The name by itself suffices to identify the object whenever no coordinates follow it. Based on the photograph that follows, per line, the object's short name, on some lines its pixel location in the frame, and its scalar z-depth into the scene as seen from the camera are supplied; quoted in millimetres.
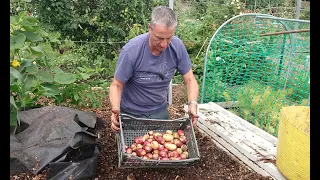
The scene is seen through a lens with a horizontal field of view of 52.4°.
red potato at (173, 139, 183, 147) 2577
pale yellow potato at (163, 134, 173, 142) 2570
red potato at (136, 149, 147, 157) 2412
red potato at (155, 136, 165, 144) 2551
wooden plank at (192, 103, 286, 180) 2566
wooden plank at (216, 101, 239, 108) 4121
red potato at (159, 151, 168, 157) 2459
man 2375
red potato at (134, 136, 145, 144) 2515
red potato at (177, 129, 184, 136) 2660
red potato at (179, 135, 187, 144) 2623
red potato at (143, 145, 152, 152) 2455
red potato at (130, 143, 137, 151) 2457
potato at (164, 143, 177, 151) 2506
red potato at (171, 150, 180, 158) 2470
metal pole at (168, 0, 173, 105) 3988
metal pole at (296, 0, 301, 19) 6340
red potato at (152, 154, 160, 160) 2420
